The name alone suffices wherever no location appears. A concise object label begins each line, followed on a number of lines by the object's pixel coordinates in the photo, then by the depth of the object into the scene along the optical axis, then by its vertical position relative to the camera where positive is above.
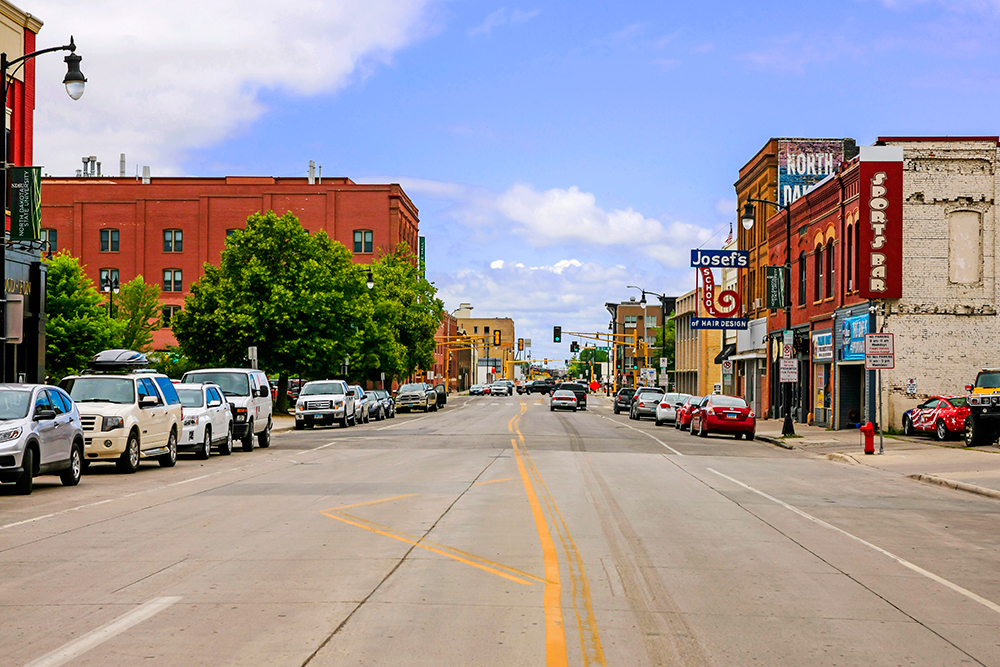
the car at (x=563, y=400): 67.81 -2.80
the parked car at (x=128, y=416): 20.61 -1.29
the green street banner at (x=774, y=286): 44.47 +2.98
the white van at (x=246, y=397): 28.61 -1.26
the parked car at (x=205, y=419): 24.75 -1.61
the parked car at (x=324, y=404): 42.16 -2.04
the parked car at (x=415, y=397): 66.00 -2.68
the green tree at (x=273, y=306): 52.97 +2.27
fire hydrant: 27.75 -1.99
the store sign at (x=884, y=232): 36.59 +4.31
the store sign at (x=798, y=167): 55.50 +9.85
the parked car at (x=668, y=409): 47.84 -2.33
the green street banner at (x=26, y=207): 26.27 +3.56
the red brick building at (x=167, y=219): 88.44 +10.89
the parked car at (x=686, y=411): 41.38 -2.15
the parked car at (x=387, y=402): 53.74 -2.50
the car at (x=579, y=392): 69.25 -2.36
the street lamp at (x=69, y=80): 21.27 +5.32
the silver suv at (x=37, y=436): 16.19 -1.36
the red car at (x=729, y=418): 37.19 -2.08
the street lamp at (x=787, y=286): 37.50 +2.63
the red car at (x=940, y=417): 32.47 -1.75
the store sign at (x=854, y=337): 38.03 +0.80
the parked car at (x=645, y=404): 54.25 -2.38
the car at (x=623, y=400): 67.81 -2.77
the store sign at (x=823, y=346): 42.03 +0.49
